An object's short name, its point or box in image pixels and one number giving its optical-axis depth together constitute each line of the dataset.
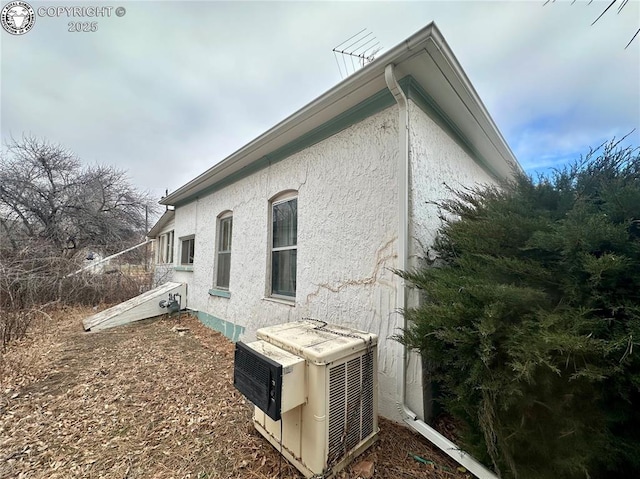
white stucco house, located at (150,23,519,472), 2.53
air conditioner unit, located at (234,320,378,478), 1.77
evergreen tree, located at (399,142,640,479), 1.39
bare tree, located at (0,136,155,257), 9.69
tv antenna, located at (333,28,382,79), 3.75
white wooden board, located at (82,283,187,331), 6.11
